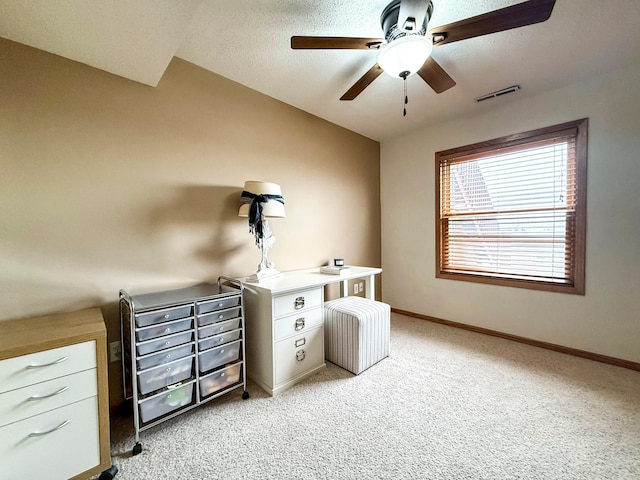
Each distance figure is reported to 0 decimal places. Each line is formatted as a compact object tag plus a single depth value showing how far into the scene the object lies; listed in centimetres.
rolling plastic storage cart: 136
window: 230
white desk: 178
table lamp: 193
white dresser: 100
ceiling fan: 113
